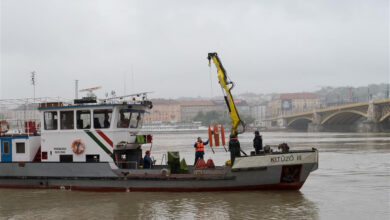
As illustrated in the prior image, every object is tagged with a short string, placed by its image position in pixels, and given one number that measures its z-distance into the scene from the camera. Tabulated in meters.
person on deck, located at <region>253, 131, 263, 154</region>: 17.27
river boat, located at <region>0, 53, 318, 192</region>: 16.59
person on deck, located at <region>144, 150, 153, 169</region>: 18.11
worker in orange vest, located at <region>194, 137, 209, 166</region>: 17.83
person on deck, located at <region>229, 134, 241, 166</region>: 16.59
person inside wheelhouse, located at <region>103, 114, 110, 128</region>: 17.77
